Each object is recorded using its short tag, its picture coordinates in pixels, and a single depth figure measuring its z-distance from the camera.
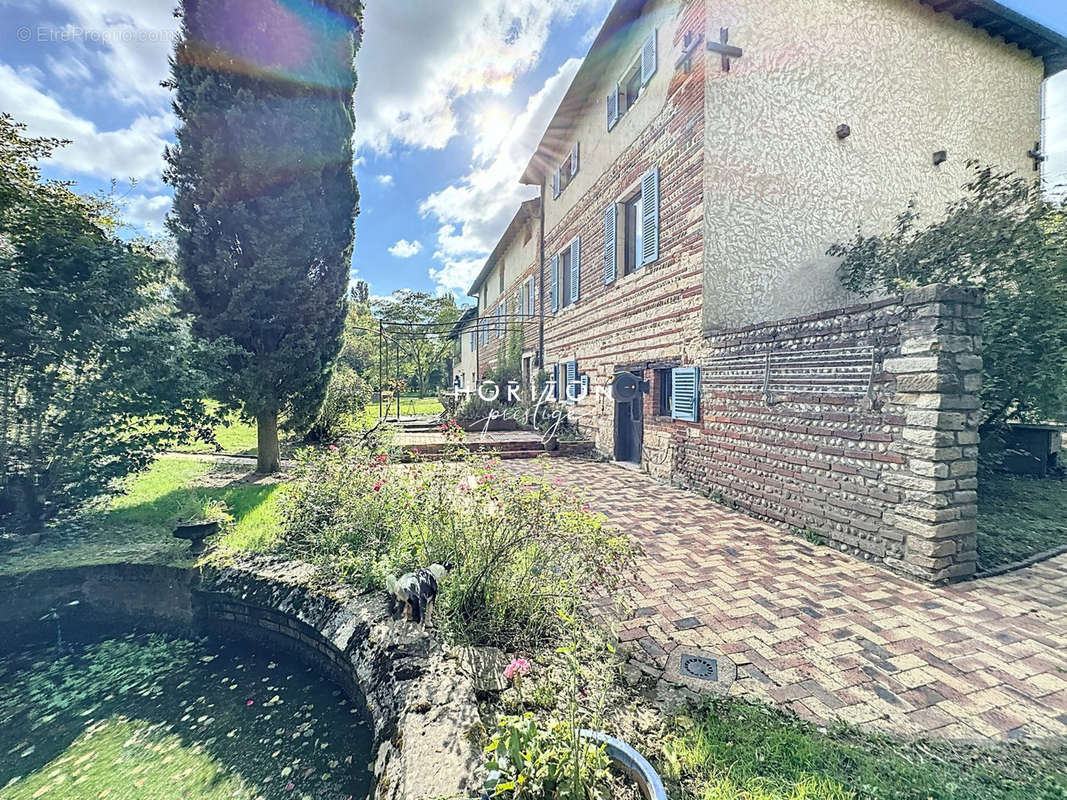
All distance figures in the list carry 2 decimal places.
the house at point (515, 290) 14.48
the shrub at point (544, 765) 1.32
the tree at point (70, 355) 4.06
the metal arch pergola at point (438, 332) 12.94
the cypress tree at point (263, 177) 6.38
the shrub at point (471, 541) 2.68
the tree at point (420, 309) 40.75
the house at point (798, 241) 3.81
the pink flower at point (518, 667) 1.64
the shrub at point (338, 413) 9.64
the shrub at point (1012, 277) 4.86
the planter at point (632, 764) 1.37
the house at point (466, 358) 25.70
